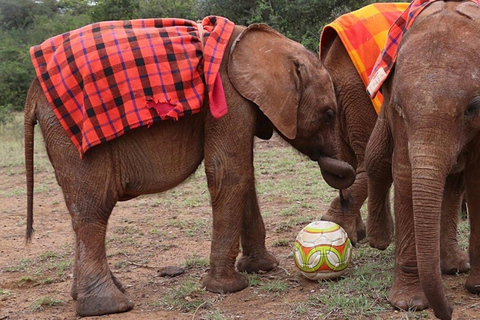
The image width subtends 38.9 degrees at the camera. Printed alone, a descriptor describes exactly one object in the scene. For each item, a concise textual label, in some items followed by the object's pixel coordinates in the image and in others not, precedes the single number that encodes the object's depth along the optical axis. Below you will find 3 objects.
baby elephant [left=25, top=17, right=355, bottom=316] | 4.06
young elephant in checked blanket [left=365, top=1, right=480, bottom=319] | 3.25
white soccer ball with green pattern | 4.37
